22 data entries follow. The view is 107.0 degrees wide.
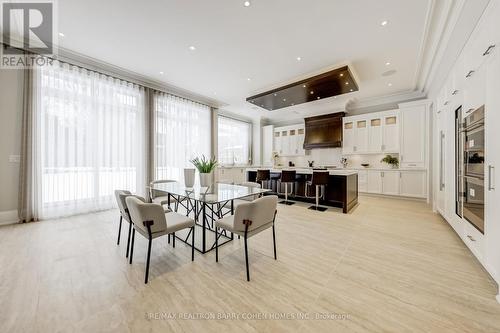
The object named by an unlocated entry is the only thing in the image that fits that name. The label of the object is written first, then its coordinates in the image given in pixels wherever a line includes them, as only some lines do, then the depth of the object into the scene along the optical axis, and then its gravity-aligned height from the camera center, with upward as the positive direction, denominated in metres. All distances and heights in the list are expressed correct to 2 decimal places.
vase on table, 2.93 -0.17
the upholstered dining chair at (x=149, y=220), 1.68 -0.52
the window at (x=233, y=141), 7.21 +1.06
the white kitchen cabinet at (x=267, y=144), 8.35 +0.99
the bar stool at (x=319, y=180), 4.15 -0.31
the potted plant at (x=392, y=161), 5.63 +0.17
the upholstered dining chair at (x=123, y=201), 2.14 -0.43
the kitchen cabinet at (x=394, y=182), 5.09 -0.47
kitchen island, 4.06 -0.56
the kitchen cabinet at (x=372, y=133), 5.62 +1.08
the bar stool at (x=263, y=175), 5.27 -0.25
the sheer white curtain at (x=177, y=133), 4.88 +0.94
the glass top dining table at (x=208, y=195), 2.25 -0.38
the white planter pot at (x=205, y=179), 2.89 -0.21
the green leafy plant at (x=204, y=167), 2.89 -0.02
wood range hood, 6.55 +1.31
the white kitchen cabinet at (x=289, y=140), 7.63 +1.12
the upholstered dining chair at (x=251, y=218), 1.76 -0.52
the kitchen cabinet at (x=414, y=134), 5.07 +0.92
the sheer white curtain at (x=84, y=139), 3.40 +0.54
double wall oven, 1.99 +0.00
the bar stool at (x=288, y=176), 4.82 -0.26
